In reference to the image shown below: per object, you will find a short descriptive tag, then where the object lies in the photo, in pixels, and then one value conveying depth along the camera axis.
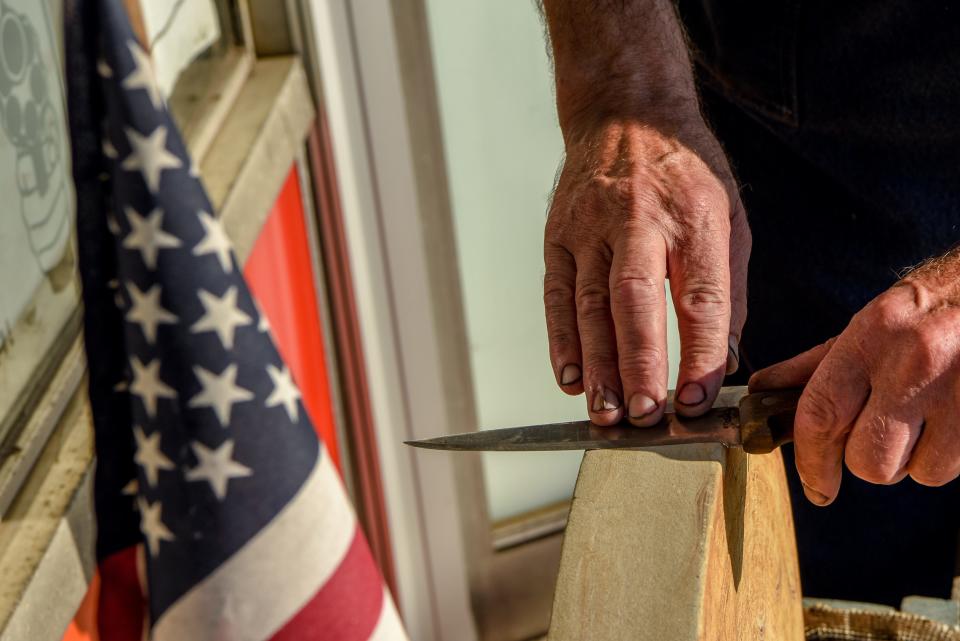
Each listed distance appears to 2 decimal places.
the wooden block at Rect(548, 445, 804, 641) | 0.51
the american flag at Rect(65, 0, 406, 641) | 0.76
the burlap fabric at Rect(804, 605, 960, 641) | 0.79
